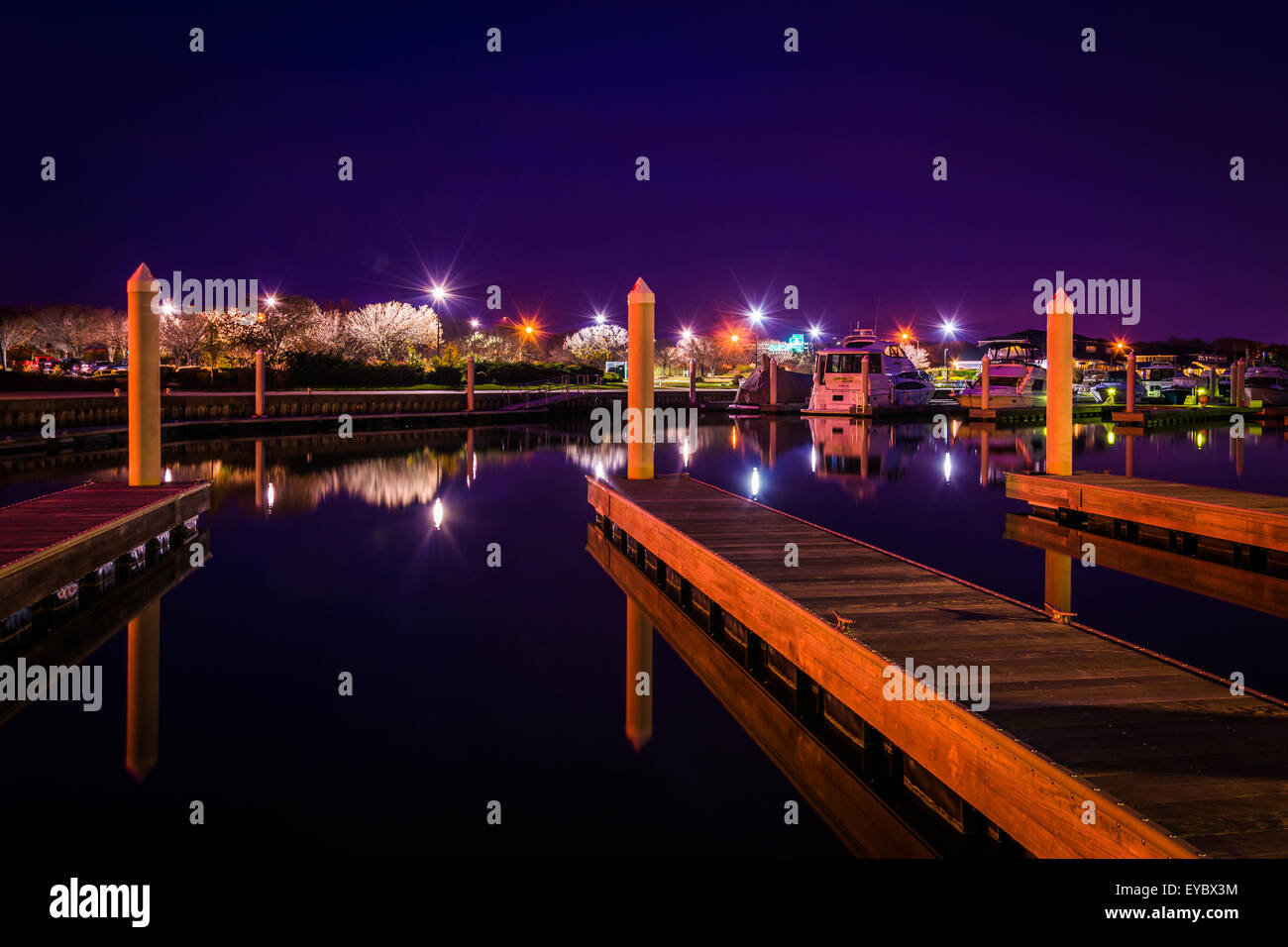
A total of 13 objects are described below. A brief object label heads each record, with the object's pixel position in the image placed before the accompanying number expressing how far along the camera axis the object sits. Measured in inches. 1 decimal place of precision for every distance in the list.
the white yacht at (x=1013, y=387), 1747.0
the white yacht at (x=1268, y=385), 1815.9
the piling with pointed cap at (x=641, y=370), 509.0
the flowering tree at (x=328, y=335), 2382.6
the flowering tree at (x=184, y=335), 2352.4
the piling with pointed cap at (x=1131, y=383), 1485.0
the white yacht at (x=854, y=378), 1653.5
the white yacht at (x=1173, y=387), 2025.1
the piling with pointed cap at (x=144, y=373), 453.4
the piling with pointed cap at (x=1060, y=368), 538.6
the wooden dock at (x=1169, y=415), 1427.2
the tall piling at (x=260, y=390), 1219.2
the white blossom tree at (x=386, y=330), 2615.7
